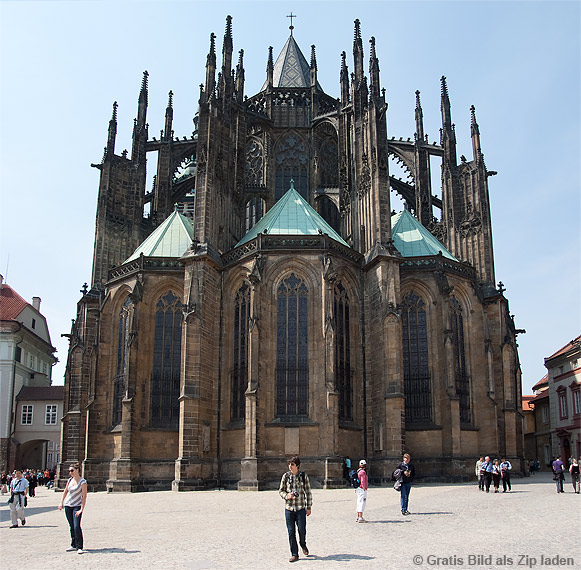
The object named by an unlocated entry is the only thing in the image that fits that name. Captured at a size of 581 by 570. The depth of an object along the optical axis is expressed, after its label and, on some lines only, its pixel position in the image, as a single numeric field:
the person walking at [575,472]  24.63
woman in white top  11.26
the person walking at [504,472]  24.25
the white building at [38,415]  50.62
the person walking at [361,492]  14.78
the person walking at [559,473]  23.52
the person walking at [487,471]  24.53
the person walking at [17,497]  15.91
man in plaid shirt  10.37
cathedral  29.75
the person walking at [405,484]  15.97
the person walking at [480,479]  25.28
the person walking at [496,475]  24.37
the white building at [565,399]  47.66
